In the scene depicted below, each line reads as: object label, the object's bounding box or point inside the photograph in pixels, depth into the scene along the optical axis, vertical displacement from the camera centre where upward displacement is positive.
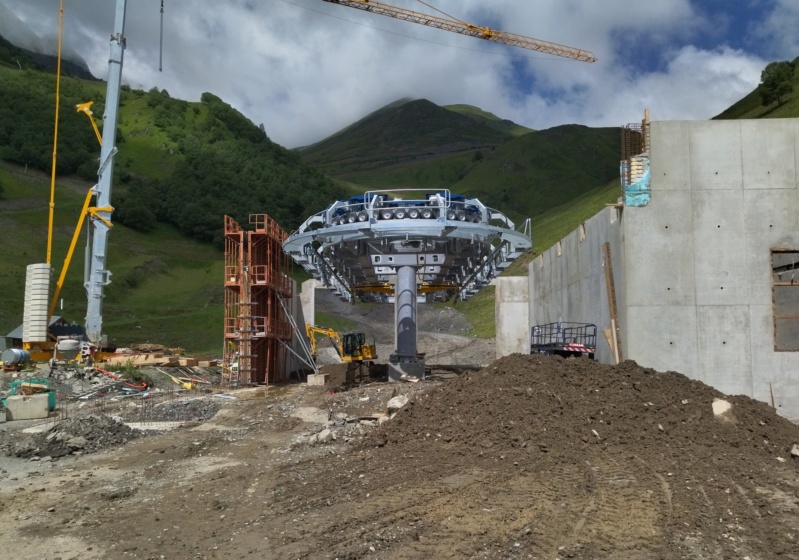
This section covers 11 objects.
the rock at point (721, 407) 15.25 -1.78
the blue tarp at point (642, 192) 20.03 +3.68
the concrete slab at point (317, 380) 34.34 -2.66
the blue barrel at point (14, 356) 31.00 -1.38
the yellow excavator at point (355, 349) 36.31 -1.27
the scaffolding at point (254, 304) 34.41 +1.00
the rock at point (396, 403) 17.91 -2.01
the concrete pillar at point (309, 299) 47.28 +1.68
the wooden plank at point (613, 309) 20.24 +0.43
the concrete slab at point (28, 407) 20.92 -2.42
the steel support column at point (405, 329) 29.27 -0.20
